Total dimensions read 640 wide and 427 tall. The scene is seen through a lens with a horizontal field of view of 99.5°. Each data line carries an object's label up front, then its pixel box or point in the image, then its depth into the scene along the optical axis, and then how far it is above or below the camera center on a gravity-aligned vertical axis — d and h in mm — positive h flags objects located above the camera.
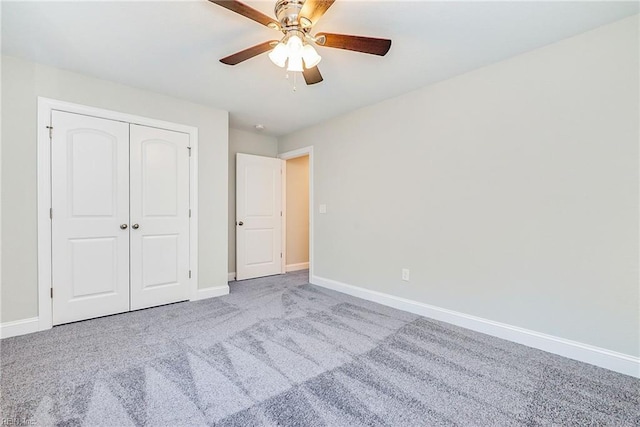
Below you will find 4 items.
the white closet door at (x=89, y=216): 2545 -11
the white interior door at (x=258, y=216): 4324 -33
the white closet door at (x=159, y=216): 2951 -18
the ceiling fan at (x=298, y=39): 1527 +1121
